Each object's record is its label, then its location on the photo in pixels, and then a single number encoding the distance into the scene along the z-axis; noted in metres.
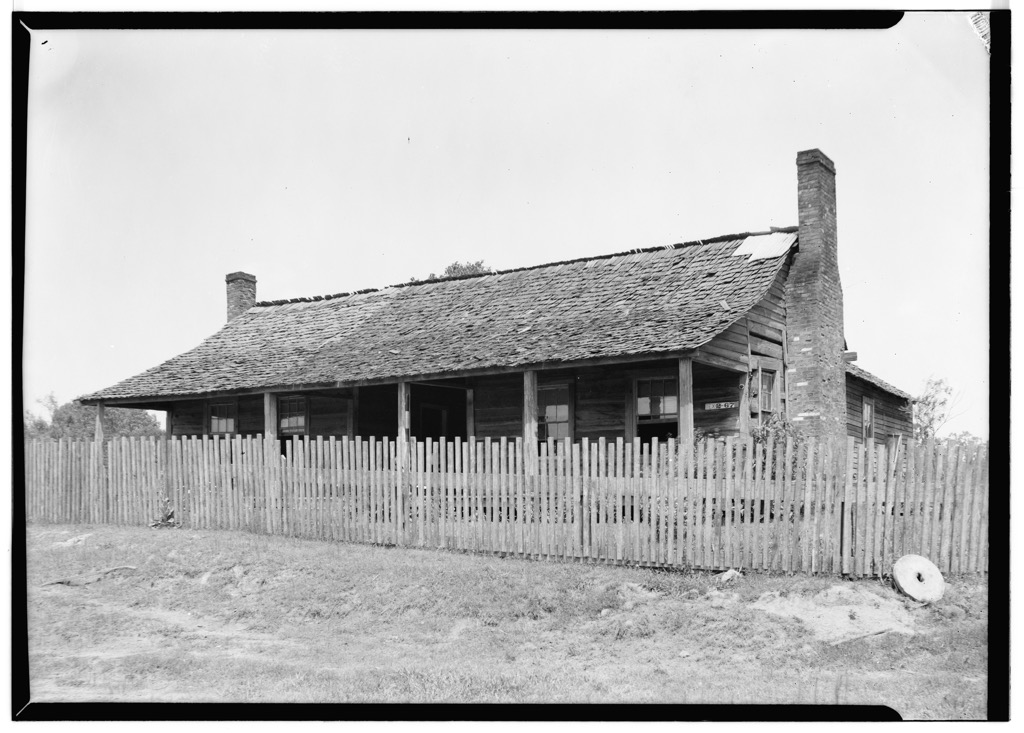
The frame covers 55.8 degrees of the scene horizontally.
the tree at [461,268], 46.51
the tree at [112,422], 45.76
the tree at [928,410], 30.19
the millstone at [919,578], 10.71
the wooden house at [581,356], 16.86
